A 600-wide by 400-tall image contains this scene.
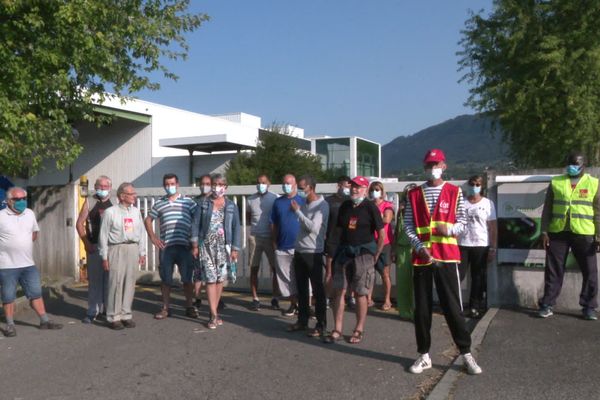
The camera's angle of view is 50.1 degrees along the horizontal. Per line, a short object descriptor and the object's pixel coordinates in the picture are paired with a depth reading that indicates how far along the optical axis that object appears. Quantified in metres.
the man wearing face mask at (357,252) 7.16
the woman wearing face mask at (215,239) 8.18
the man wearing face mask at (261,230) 9.52
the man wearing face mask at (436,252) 6.00
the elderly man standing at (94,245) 8.80
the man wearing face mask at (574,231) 7.92
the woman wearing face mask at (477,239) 8.57
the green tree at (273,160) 27.06
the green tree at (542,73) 18.78
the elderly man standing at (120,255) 8.34
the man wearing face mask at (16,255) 7.97
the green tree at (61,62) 9.91
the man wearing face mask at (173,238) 8.84
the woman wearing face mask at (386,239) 8.73
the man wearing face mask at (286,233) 8.40
